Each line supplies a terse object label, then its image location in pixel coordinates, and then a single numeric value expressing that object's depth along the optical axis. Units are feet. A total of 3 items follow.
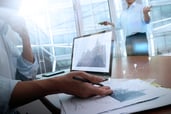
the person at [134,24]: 8.41
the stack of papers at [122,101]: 1.89
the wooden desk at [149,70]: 2.56
